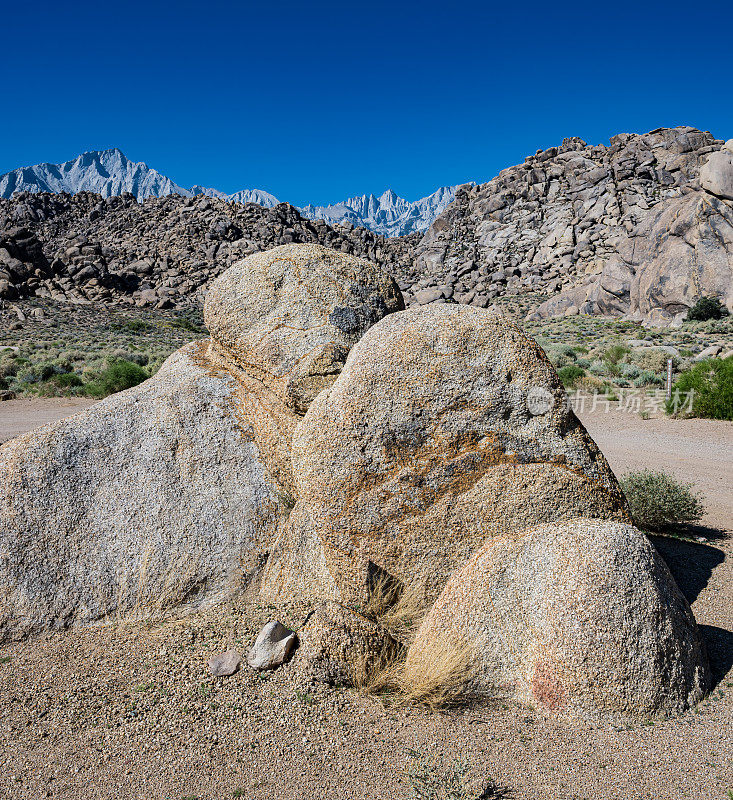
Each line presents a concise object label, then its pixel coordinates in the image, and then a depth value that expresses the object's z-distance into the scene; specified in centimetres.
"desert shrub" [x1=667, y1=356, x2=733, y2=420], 1349
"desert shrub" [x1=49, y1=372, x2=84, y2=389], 1944
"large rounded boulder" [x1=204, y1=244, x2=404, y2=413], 494
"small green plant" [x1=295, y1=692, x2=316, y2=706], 343
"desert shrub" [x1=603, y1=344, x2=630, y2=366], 2345
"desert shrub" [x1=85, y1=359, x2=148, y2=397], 1772
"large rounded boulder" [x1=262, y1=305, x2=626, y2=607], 405
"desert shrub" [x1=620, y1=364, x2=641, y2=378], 1972
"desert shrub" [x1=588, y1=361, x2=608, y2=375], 2075
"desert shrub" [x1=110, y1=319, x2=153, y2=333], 4160
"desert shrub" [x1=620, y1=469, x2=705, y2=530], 684
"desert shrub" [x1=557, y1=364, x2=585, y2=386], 1834
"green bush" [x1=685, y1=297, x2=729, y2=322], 3334
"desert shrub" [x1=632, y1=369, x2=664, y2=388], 1841
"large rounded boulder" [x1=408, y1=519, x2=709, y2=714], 330
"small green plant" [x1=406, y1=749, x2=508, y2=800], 279
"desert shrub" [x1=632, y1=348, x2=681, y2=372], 2112
